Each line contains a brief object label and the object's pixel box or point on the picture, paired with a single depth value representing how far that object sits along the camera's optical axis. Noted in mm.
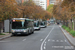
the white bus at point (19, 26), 26188
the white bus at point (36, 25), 46469
